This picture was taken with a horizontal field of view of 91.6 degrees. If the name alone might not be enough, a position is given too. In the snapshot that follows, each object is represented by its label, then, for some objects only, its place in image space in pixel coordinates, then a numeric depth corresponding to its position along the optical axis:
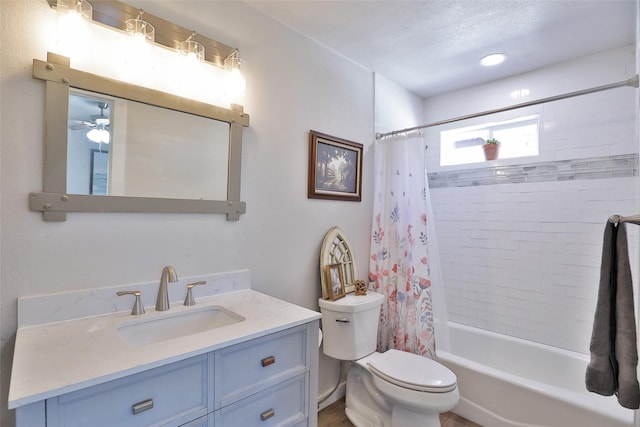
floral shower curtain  2.19
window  2.51
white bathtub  1.60
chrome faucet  1.30
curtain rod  1.57
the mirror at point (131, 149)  1.14
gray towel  0.99
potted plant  2.57
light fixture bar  1.23
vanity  0.80
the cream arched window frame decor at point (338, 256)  2.00
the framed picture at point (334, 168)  2.01
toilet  1.59
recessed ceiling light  2.17
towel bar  0.98
